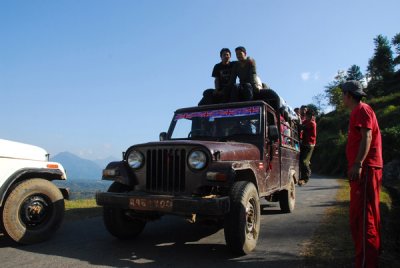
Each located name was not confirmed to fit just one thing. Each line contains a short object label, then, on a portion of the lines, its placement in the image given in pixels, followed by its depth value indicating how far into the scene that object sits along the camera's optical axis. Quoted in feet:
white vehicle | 17.57
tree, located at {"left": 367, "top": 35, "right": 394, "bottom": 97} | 243.81
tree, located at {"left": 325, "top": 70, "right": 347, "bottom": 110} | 250.66
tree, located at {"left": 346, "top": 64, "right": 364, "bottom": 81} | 325.21
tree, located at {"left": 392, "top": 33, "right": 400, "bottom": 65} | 280.10
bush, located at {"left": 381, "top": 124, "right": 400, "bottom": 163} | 71.12
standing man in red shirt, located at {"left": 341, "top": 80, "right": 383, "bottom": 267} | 12.50
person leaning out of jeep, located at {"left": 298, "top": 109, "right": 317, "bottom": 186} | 38.17
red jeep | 15.40
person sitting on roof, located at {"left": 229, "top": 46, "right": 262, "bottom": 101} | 24.38
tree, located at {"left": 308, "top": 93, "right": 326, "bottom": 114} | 283.87
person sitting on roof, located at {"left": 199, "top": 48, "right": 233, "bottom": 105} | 25.44
